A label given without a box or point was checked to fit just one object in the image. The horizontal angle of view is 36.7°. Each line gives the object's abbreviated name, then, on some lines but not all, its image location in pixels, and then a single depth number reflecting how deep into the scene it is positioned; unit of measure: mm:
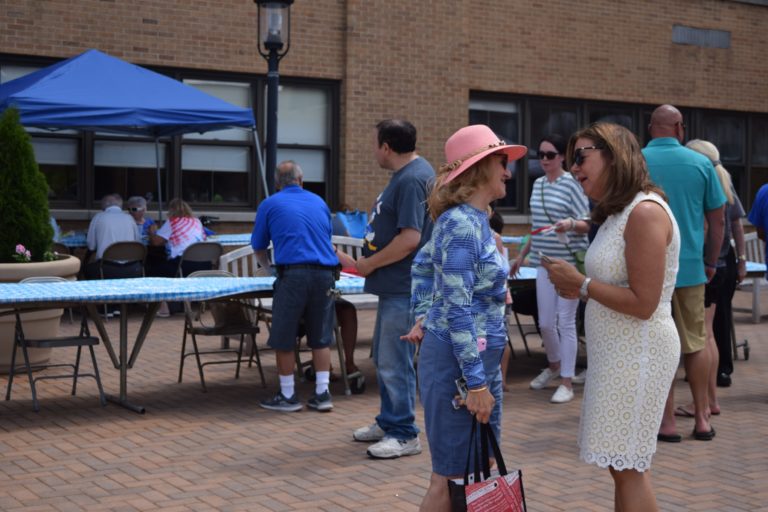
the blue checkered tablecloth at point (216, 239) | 14571
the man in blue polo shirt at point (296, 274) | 8156
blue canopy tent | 12734
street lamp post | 13172
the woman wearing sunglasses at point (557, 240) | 8852
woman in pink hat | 4188
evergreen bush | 10219
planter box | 9773
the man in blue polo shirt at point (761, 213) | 9031
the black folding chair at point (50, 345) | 8297
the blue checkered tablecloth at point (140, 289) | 7922
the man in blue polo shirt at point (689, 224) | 7223
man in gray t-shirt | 6703
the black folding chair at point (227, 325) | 9242
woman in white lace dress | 4250
